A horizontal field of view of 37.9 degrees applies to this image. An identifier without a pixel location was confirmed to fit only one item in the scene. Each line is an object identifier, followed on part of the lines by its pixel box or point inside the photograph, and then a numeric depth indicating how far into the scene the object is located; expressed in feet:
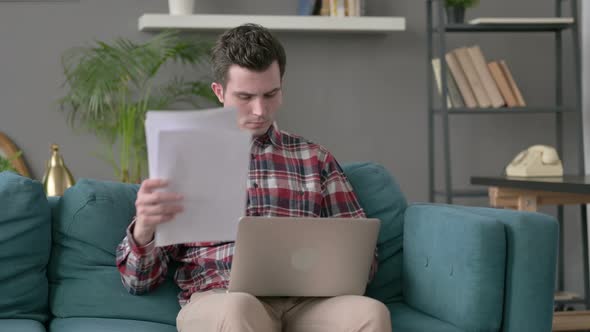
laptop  5.66
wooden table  10.19
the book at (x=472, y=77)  12.46
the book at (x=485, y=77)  12.42
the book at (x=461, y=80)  12.51
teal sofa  6.24
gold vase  9.93
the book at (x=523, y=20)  12.16
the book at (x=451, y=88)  12.59
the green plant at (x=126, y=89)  11.41
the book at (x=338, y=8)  12.62
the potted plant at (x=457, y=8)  12.39
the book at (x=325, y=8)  12.75
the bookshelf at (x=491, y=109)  12.33
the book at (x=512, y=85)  12.53
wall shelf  12.10
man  5.73
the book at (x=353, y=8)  12.65
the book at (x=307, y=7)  12.59
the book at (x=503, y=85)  12.51
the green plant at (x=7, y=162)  10.92
